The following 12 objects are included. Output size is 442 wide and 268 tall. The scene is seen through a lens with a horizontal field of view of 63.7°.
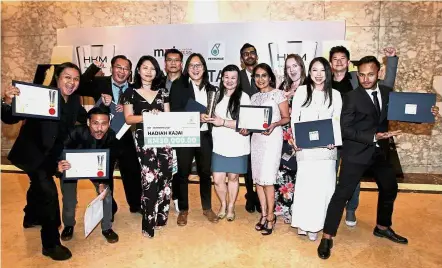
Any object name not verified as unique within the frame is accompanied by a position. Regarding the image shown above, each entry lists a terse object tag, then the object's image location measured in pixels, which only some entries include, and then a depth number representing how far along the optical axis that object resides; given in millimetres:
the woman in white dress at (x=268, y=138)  3227
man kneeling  3076
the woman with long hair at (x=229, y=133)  3344
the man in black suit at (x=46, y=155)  2742
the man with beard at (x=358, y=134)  2871
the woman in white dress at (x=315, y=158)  2988
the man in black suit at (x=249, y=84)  3840
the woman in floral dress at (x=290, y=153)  3424
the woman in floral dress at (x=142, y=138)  3184
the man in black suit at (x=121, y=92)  3582
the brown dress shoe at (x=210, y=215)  3658
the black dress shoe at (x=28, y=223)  3500
